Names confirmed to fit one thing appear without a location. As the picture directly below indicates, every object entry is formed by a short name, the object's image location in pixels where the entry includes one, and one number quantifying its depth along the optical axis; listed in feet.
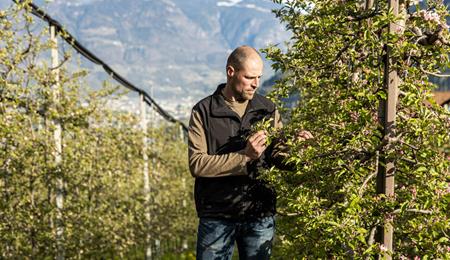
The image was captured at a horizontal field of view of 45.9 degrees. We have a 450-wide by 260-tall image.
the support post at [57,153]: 35.76
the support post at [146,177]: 61.67
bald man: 12.97
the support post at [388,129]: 10.66
